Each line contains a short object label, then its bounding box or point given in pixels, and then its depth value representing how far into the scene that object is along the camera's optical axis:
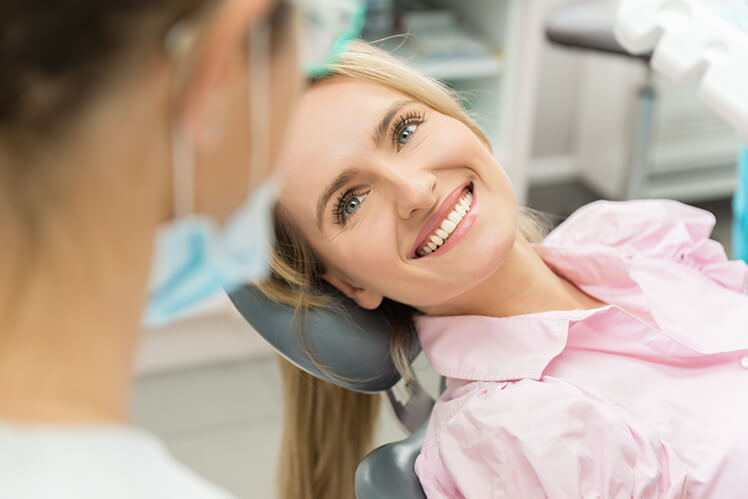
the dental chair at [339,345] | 1.09
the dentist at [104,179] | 0.51
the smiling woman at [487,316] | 0.99
